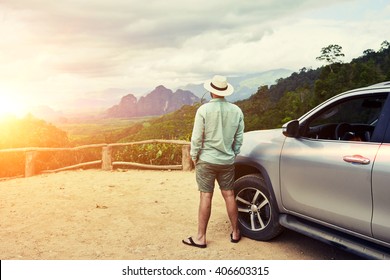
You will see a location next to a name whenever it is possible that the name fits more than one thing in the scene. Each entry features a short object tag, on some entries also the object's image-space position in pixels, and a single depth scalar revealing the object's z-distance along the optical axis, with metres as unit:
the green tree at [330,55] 72.94
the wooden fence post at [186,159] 10.21
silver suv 3.38
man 4.42
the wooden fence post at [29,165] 10.97
